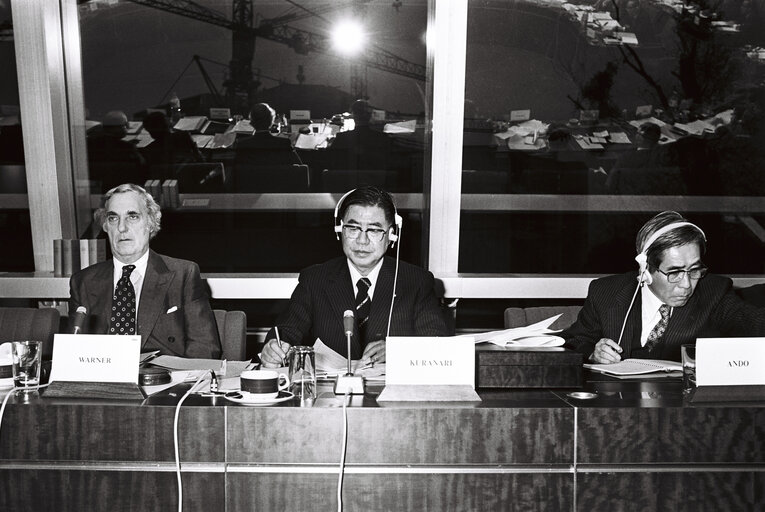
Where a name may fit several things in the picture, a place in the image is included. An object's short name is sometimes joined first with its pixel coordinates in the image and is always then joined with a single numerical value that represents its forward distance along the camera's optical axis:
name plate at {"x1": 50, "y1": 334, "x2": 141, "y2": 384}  1.95
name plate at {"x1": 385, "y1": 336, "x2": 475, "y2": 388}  1.97
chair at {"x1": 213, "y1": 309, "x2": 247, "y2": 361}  3.13
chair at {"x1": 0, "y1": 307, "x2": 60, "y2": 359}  3.16
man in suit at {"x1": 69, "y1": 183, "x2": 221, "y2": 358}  2.98
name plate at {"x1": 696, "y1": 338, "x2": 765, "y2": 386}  1.98
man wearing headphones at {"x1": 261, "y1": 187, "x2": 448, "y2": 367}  2.82
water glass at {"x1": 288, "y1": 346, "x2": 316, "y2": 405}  2.00
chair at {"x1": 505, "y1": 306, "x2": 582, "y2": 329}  3.18
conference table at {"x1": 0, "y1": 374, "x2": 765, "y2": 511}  1.85
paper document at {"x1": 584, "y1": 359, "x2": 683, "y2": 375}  2.33
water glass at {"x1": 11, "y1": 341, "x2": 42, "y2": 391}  2.08
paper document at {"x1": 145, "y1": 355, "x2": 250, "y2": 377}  2.34
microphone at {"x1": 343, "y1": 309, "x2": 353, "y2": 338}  2.09
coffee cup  1.94
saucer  1.90
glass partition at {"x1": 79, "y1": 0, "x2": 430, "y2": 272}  4.61
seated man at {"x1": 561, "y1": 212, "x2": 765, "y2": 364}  2.61
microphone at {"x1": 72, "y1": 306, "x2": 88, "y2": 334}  2.12
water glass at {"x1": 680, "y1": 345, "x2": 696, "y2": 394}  2.07
